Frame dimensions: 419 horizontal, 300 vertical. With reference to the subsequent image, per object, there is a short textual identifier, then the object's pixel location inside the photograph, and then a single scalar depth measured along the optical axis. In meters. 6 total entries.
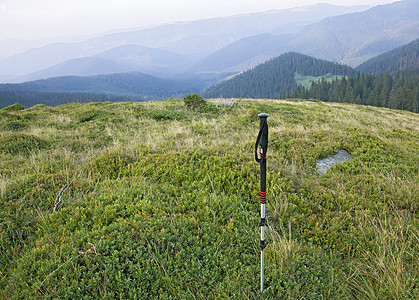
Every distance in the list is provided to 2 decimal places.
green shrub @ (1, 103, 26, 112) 18.71
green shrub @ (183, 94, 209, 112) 17.41
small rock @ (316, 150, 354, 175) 6.48
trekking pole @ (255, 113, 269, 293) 2.99
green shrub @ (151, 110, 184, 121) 14.54
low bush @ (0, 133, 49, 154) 7.88
